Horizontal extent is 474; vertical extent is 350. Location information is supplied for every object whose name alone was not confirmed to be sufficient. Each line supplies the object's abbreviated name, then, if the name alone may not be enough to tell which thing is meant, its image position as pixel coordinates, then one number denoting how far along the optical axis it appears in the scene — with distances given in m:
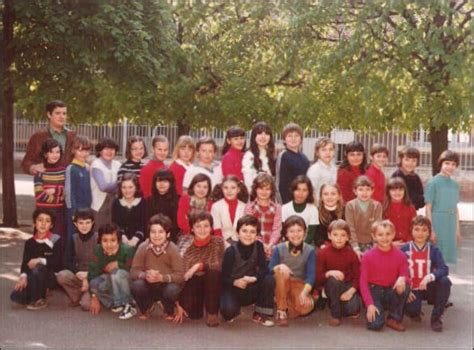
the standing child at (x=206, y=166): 7.94
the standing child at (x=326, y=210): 7.34
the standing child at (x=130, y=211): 7.48
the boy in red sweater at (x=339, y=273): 6.59
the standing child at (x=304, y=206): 7.29
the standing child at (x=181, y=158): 8.03
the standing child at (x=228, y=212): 7.30
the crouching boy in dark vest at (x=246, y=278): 6.54
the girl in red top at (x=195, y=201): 7.44
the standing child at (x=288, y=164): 8.08
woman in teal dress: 7.96
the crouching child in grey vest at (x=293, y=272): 6.56
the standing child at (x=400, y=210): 7.57
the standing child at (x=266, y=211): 7.21
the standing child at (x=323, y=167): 7.96
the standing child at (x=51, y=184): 7.84
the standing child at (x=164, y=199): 7.52
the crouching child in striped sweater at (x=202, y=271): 6.51
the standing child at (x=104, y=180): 8.05
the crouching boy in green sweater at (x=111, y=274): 6.78
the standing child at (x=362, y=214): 7.35
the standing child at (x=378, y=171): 8.16
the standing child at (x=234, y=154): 8.12
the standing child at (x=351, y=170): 8.09
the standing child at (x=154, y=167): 8.03
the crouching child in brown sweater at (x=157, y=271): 6.55
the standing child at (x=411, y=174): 8.18
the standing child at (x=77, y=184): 7.79
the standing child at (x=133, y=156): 8.12
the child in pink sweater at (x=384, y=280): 6.42
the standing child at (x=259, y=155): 8.02
